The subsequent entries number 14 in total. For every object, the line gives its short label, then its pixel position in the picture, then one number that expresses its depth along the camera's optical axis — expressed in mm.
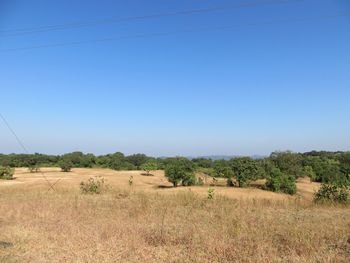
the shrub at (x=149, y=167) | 62144
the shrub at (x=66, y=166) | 63594
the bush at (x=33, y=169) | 59488
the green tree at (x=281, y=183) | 34656
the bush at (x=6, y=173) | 45312
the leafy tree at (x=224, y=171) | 40269
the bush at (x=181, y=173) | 38312
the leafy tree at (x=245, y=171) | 38156
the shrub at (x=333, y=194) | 12881
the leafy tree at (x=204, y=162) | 85812
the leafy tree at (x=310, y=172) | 56744
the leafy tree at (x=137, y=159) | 96750
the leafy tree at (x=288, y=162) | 55719
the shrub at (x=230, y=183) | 38969
